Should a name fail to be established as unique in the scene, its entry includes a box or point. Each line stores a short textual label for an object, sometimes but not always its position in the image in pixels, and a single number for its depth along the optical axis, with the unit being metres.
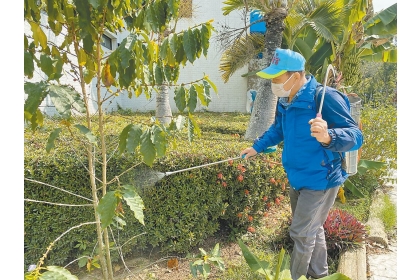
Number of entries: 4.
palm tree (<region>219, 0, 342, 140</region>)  5.66
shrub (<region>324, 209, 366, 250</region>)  3.43
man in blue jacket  2.29
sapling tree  1.45
